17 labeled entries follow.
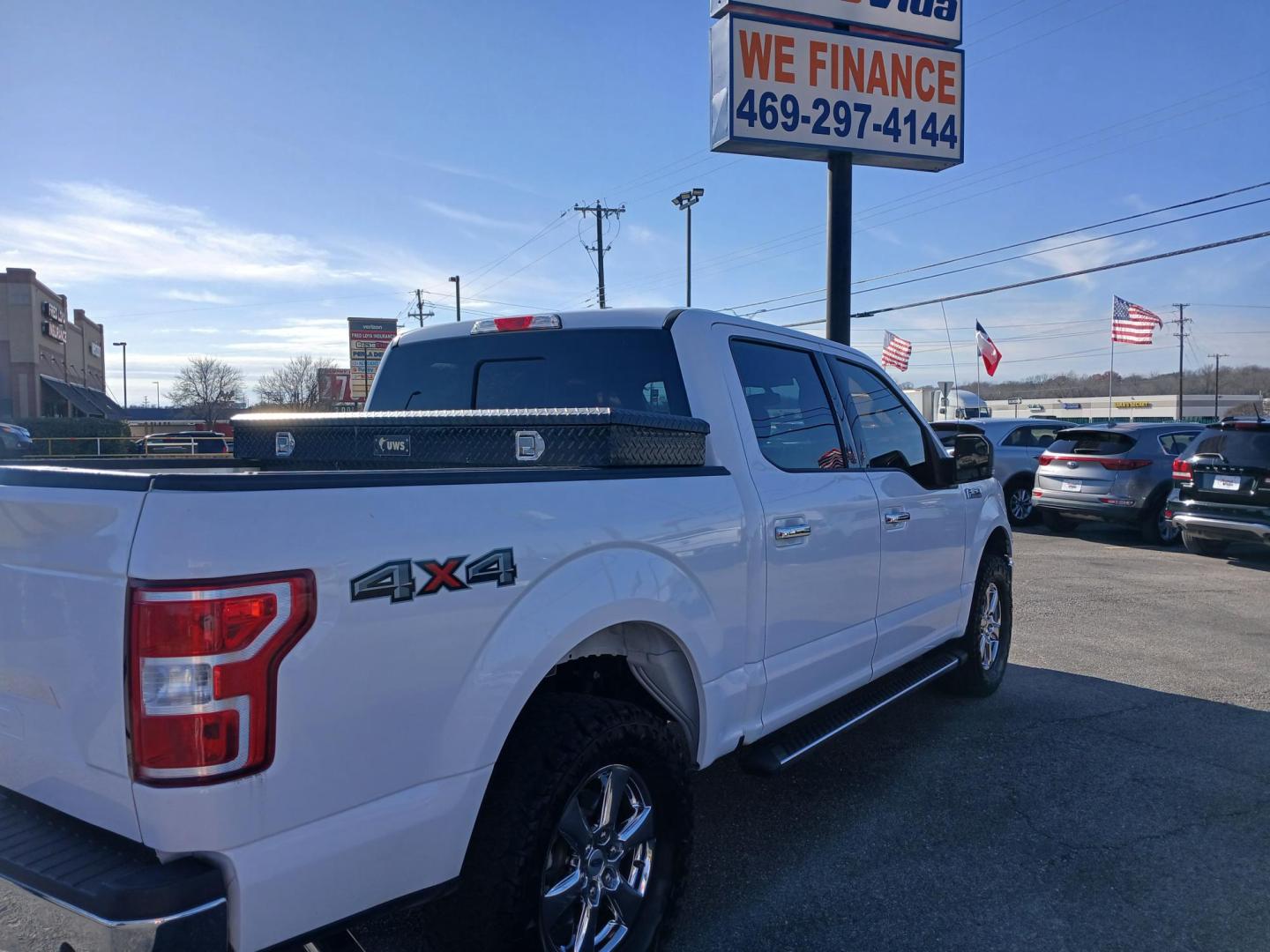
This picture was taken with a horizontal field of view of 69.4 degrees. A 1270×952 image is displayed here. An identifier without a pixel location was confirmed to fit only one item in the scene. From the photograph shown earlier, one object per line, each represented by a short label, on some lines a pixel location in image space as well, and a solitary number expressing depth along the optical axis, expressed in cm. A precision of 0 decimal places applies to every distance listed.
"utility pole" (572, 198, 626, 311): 4566
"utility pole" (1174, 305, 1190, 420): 7712
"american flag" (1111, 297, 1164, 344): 2719
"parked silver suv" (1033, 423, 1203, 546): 1255
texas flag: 2911
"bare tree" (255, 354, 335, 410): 8719
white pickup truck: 173
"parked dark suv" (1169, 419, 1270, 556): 1020
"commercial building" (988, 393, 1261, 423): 8031
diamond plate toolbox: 279
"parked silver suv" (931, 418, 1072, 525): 1480
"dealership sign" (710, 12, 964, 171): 1188
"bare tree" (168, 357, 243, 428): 8200
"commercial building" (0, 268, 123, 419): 5225
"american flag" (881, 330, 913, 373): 3219
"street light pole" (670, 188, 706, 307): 3991
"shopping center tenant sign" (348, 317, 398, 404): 6000
